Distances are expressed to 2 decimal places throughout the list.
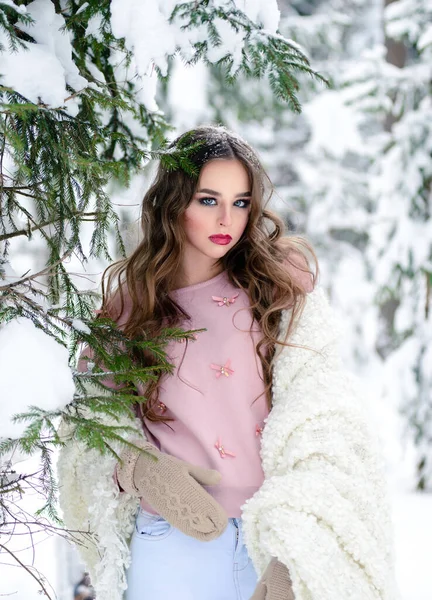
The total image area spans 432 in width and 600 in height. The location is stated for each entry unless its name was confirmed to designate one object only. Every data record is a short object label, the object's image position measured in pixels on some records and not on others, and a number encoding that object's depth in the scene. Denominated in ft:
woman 6.84
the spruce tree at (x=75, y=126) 5.35
